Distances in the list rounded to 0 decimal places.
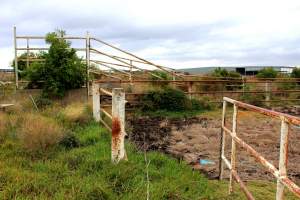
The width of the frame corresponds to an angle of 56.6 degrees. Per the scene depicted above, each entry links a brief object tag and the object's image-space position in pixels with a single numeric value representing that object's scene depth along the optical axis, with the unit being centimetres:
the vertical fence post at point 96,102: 668
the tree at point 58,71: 960
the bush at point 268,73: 1913
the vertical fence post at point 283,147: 223
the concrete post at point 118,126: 416
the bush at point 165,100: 1001
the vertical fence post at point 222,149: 402
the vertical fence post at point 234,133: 341
